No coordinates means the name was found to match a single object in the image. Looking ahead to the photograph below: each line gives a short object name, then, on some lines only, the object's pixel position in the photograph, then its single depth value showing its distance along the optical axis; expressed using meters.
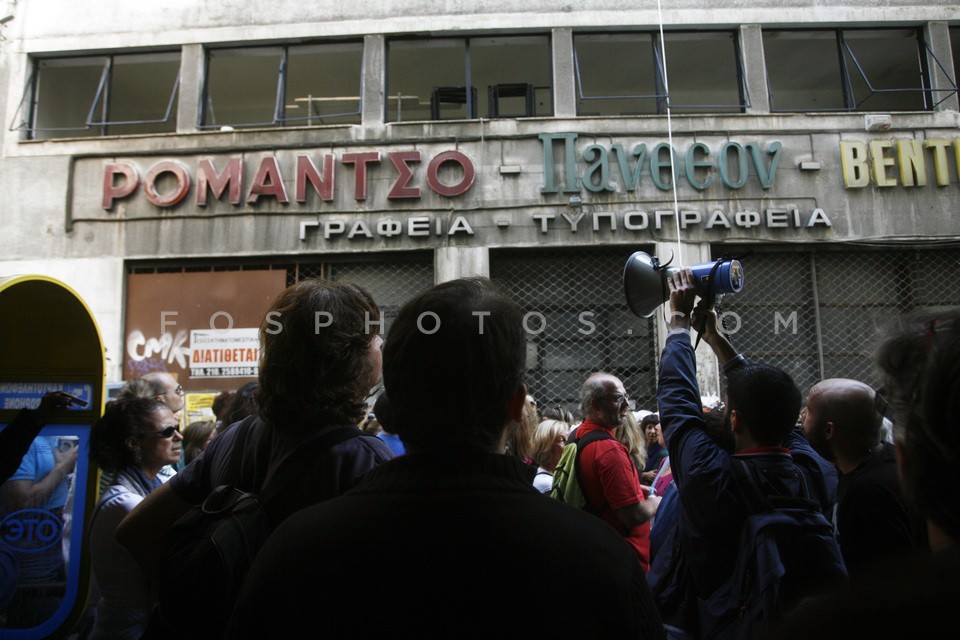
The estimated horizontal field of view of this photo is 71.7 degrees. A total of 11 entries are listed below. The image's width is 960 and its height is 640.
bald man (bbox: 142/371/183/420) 4.11
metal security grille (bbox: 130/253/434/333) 10.16
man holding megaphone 2.15
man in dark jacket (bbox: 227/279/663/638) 1.05
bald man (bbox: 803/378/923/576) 2.30
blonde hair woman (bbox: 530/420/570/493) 4.62
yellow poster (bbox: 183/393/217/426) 9.60
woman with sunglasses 2.59
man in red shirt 3.44
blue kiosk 3.59
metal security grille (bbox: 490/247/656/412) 9.95
